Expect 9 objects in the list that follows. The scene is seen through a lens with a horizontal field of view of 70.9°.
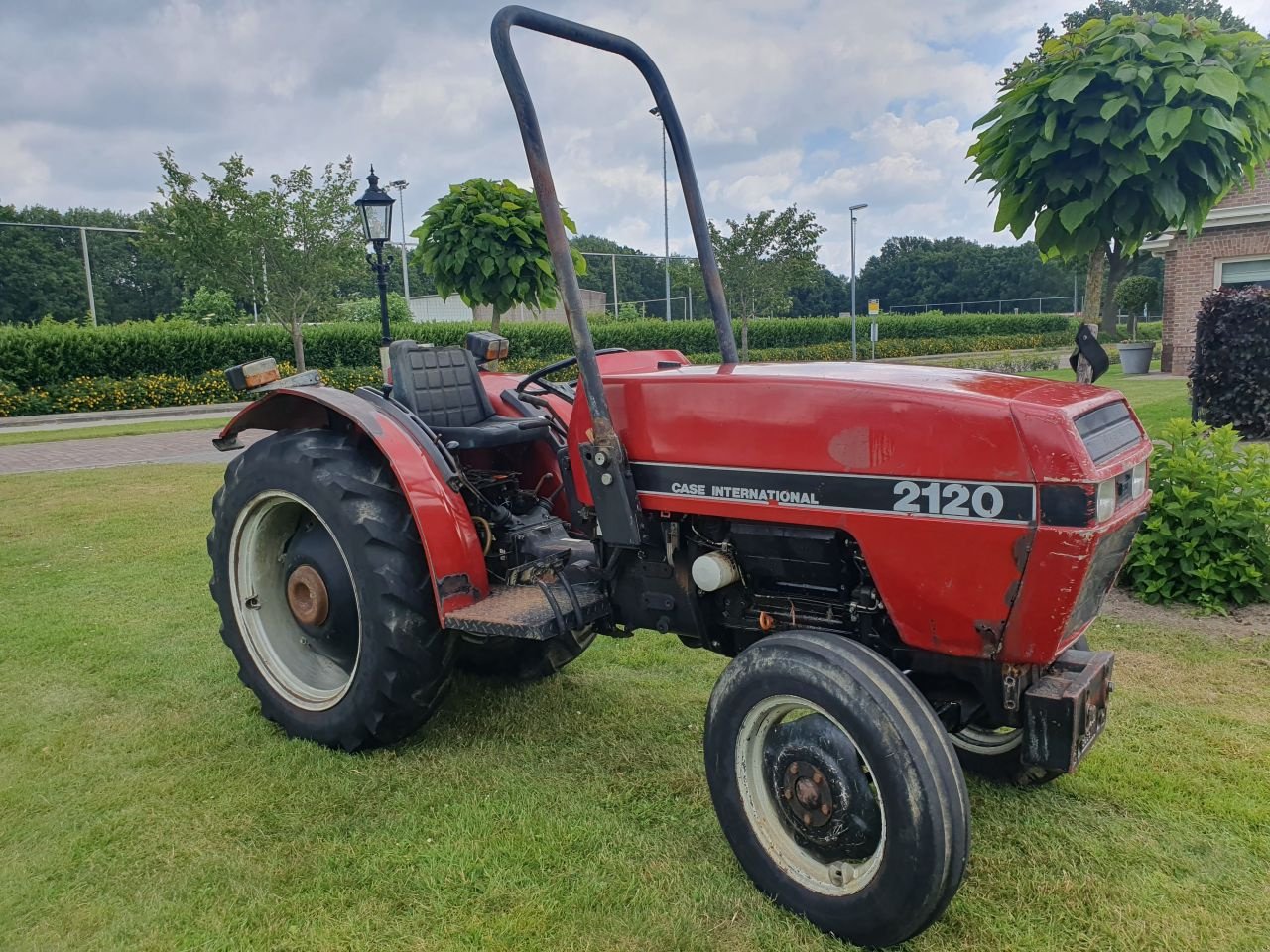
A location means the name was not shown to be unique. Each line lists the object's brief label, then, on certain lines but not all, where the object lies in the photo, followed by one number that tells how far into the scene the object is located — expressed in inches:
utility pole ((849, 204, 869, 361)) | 1133.7
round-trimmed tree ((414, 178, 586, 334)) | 419.2
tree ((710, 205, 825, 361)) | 1149.7
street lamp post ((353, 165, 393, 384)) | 408.2
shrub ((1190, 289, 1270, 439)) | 332.8
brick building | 642.8
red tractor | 77.9
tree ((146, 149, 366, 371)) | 789.2
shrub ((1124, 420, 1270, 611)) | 171.5
